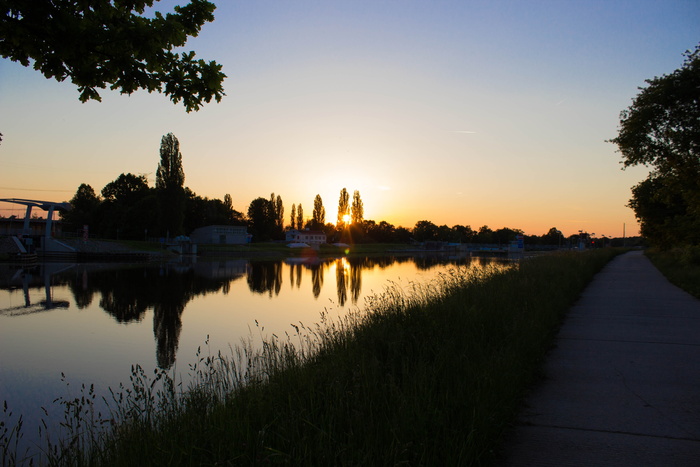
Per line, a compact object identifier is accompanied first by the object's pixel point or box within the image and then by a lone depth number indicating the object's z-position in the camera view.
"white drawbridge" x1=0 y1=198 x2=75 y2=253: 46.50
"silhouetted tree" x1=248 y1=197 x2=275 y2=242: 119.19
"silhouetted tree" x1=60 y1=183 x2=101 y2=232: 97.81
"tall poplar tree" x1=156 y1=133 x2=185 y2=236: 68.69
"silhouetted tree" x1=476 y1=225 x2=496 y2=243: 176.50
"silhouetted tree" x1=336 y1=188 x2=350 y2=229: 118.94
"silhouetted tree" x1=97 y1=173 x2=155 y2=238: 84.94
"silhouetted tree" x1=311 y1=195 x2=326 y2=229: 131.50
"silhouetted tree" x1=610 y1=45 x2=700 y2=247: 20.75
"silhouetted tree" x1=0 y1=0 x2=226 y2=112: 4.14
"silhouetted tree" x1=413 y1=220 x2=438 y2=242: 166.36
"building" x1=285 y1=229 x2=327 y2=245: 120.19
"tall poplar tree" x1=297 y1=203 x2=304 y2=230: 139.50
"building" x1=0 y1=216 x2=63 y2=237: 88.31
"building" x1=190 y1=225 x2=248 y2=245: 88.81
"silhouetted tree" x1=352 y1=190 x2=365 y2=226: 119.81
